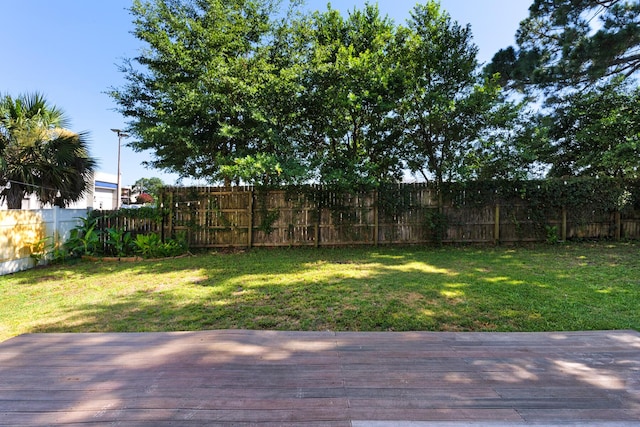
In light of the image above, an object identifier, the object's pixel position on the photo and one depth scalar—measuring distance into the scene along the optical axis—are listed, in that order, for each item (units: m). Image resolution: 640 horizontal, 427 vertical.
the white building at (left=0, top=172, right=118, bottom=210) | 22.97
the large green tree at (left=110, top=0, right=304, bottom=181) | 7.12
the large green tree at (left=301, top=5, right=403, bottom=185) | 7.41
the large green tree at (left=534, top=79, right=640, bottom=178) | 8.00
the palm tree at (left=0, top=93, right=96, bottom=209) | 6.36
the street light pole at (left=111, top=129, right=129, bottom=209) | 13.76
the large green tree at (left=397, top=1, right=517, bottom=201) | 7.53
